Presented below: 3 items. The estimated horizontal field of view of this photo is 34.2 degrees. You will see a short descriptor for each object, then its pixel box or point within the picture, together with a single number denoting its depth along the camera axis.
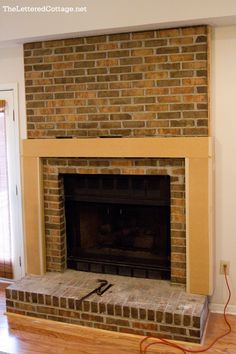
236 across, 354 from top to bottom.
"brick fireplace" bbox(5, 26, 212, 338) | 2.79
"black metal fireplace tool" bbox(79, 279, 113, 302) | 2.84
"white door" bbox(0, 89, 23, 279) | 3.47
